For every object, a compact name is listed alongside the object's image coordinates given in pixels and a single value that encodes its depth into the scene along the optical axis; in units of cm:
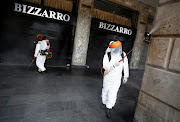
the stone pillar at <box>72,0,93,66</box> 756
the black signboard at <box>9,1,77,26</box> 617
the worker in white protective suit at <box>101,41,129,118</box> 292
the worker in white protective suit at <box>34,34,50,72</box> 565
